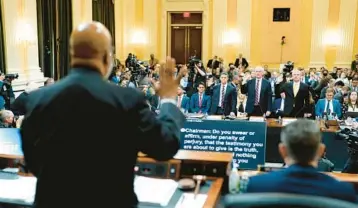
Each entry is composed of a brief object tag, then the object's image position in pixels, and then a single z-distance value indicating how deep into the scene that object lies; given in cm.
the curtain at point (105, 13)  1440
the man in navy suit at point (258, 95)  765
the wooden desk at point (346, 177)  254
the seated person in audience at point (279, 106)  739
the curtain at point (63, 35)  1186
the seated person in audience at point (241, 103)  824
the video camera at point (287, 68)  972
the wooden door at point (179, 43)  1755
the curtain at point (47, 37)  1095
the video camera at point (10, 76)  849
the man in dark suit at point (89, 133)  143
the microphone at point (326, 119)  662
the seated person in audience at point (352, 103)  743
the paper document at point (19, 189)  227
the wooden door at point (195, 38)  1747
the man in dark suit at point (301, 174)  151
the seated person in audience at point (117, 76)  1063
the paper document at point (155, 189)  222
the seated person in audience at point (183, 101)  769
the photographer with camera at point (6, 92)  781
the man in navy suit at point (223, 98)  749
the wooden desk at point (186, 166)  265
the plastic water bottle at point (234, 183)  218
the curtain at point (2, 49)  927
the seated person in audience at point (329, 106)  734
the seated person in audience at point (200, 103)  764
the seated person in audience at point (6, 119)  585
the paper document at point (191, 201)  226
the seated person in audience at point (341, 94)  838
